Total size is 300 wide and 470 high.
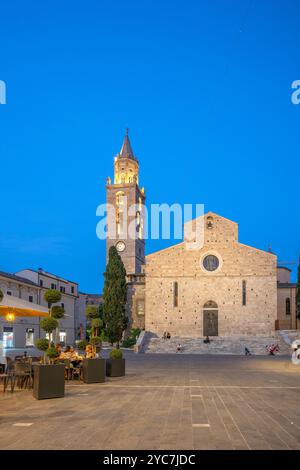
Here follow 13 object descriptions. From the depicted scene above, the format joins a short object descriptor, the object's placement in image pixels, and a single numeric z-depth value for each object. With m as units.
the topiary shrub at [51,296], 13.61
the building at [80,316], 53.60
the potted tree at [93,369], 15.29
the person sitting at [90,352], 16.23
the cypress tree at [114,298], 43.03
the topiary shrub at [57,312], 13.95
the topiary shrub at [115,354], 17.39
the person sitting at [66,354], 16.44
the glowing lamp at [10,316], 15.73
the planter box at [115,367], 17.41
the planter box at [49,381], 11.98
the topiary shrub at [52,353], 13.14
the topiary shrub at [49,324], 13.32
